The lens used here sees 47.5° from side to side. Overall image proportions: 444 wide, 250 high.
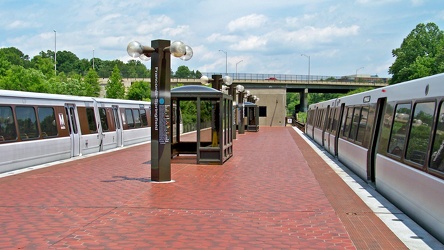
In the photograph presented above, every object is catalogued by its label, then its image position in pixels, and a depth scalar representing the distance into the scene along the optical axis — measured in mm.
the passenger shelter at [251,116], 43031
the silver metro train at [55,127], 14406
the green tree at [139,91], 71312
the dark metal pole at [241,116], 37656
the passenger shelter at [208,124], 16281
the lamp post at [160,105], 12219
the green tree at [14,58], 118062
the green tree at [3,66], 62056
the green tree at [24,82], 53125
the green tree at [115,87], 69625
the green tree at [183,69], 139500
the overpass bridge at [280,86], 68500
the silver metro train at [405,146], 7477
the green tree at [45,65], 76062
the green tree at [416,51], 84562
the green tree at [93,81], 70194
